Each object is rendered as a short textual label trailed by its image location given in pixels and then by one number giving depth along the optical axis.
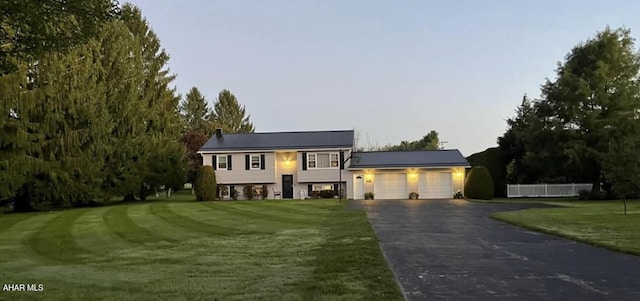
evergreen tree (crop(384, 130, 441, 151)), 70.02
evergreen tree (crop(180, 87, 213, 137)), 76.12
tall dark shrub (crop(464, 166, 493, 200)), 36.19
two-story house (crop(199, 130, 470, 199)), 38.78
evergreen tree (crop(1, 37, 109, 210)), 27.38
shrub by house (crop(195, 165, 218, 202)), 35.38
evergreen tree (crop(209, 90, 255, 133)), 79.75
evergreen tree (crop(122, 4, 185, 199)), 37.28
